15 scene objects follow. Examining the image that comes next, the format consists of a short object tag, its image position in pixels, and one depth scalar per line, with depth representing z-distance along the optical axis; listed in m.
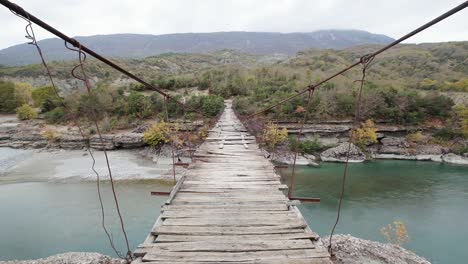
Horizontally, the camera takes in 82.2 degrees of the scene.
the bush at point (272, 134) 11.30
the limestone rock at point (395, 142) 14.87
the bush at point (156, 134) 13.38
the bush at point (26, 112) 18.84
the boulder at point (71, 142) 15.22
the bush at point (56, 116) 18.02
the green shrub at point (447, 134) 15.07
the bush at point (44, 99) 19.59
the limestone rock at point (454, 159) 13.30
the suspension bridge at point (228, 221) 1.61
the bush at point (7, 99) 20.39
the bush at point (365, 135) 14.22
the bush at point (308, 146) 14.00
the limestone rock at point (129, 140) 14.62
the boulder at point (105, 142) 14.65
